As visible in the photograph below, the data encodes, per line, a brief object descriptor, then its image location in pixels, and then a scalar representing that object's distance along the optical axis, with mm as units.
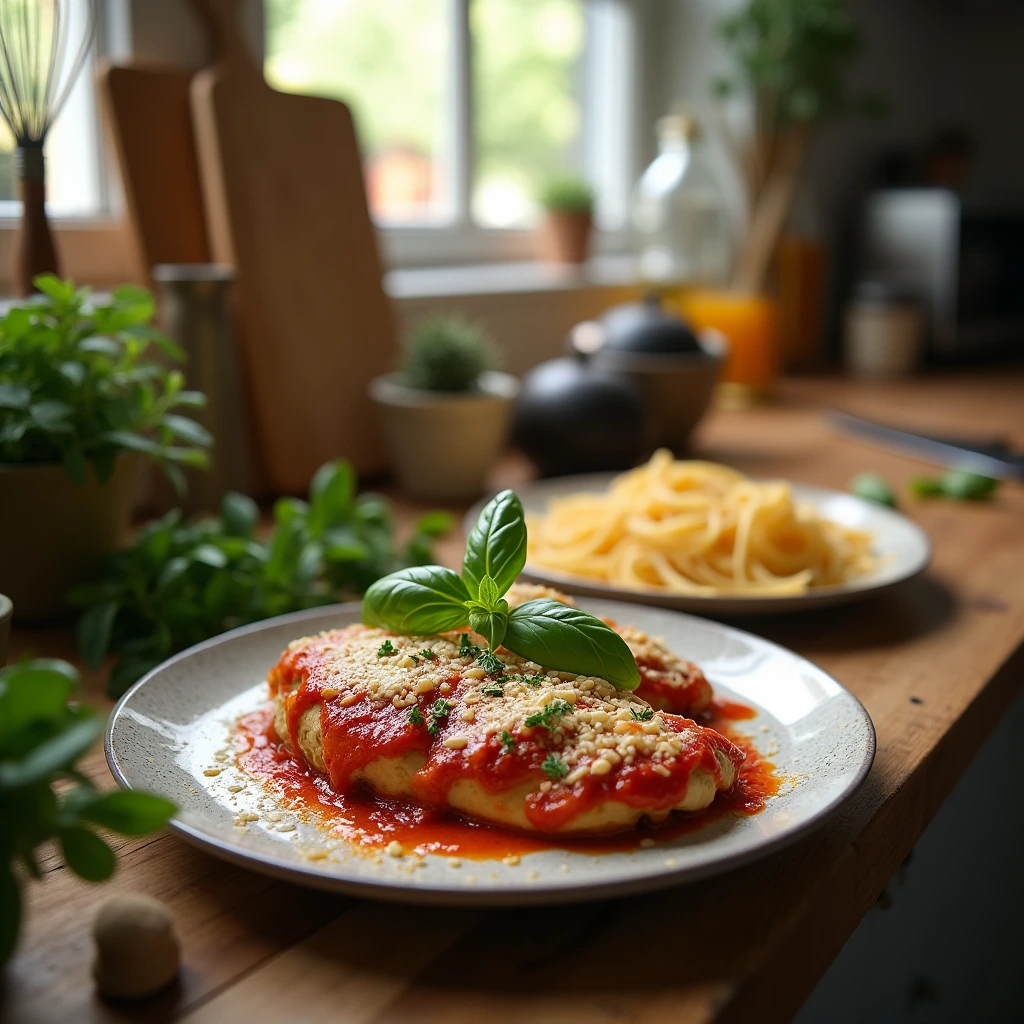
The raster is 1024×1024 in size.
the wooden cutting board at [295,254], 1571
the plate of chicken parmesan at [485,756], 607
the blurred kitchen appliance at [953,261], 3137
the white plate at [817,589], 1082
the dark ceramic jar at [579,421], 1719
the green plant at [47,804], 472
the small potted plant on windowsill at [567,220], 2539
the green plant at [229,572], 980
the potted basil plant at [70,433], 956
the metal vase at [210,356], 1354
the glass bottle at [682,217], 2512
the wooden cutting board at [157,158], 1509
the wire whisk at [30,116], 1159
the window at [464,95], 2215
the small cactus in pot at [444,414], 1630
